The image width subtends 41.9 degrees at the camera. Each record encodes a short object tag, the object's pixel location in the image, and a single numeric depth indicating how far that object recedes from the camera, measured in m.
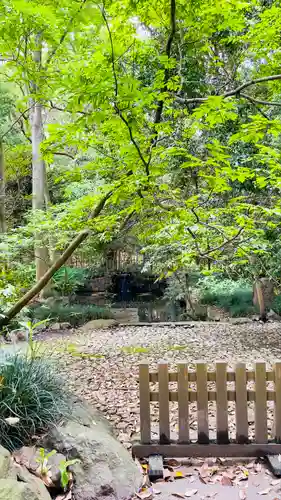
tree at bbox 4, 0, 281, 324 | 2.05
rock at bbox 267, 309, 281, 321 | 8.59
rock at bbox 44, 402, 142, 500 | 2.01
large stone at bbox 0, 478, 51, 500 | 1.53
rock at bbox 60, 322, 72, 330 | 7.76
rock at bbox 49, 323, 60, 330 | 7.64
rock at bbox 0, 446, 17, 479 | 1.70
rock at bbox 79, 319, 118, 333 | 7.78
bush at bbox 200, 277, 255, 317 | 9.12
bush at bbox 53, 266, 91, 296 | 9.45
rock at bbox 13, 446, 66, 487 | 1.94
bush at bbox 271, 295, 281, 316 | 8.88
